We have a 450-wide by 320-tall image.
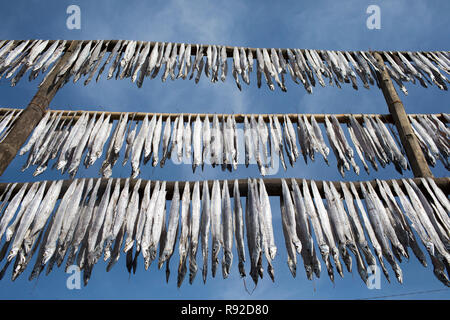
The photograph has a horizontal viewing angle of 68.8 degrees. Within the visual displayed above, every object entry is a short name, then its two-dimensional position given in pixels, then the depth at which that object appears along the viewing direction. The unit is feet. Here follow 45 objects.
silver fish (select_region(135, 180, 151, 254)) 8.96
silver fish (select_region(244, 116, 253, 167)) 12.56
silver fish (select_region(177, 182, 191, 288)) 8.74
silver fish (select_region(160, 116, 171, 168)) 12.45
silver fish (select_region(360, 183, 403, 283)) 8.88
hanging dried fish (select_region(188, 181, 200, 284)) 8.74
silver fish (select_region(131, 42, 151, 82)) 14.44
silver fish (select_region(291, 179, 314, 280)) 8.84
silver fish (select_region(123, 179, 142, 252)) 8.89
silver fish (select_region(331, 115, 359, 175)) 12.73
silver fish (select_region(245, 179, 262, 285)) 8.61
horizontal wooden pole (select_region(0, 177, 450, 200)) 10.27
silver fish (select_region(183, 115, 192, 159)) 12.69
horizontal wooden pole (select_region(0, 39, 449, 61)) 15.99
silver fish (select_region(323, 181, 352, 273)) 8.98
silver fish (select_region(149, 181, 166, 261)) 8.81
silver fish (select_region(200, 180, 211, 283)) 8.86
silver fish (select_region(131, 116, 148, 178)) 11.58
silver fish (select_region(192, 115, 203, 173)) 12.19
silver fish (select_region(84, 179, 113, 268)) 8.56
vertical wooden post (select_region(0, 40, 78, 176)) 11.12
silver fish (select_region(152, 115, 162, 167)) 12.21
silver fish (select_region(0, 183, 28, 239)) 9.24
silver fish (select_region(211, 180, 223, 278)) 8.70
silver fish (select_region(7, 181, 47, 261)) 8.65
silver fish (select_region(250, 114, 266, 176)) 12.29
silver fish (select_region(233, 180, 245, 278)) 8.64
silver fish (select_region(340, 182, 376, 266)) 8.93
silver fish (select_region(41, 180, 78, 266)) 8.61
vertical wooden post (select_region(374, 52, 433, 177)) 12.23
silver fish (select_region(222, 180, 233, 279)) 8.59
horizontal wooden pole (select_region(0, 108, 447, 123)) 13.80
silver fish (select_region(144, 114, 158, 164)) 12.23
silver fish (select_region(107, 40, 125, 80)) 14.56
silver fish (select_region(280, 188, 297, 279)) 8.86
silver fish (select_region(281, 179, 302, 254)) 8.84
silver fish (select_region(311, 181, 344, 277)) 8.77
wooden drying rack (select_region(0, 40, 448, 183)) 11.45
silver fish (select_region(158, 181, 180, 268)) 8.84
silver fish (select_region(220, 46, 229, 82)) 15.24
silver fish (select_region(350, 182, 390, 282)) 8.86
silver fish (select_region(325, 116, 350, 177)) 12.66
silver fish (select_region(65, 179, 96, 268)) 8.71
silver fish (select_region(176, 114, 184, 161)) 12.59
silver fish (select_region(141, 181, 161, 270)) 8.64
